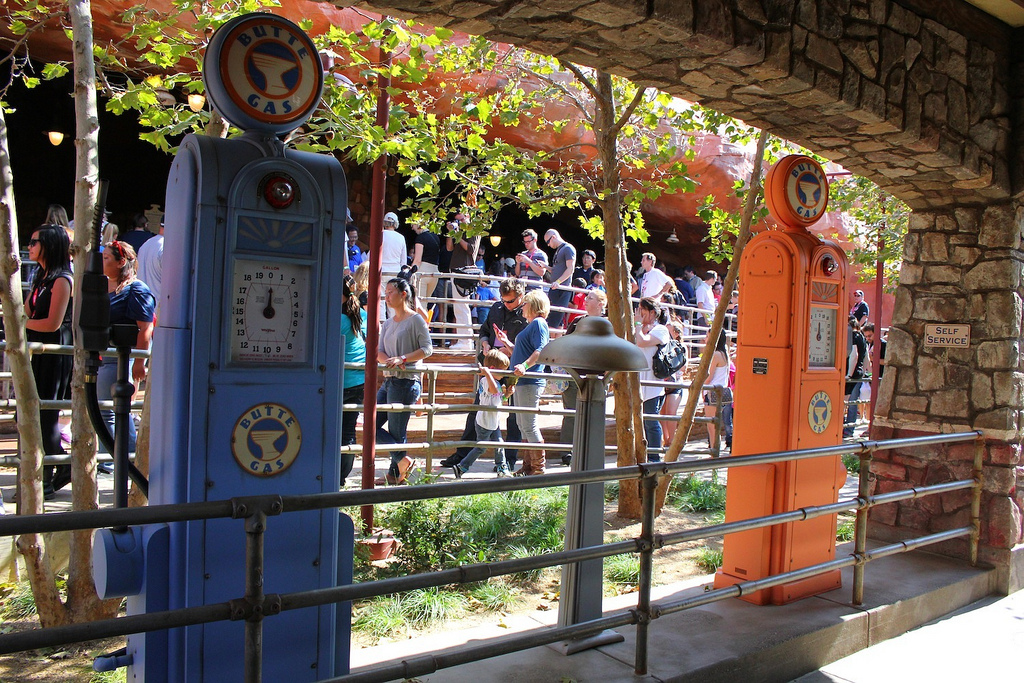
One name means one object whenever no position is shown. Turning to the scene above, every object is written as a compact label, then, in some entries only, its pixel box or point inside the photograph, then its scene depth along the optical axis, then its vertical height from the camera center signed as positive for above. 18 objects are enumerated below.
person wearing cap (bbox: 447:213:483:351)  12.38 +0.94
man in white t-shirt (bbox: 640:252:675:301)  12.91 +0.80
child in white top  7.57 -0.87
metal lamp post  3.48 -0.52
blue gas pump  2.47 -0.16
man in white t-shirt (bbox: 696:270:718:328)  16.28 +0.77
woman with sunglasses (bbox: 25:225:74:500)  5.74 -0.02
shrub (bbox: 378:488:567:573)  5.42 -1.51
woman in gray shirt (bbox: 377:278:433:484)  7.09 -0.23
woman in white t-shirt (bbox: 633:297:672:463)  8.39 -0.06
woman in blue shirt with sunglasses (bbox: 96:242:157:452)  5.68 +0.13
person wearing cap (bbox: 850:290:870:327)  13.45 +0.50
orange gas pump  4.30 -0.23
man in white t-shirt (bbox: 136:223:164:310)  7.53 +0.46
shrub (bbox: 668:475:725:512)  7.63 -1.59
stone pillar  5.21 -0.23
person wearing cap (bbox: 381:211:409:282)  11.10 +0.95
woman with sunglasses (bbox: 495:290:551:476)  7.42 -0.38
